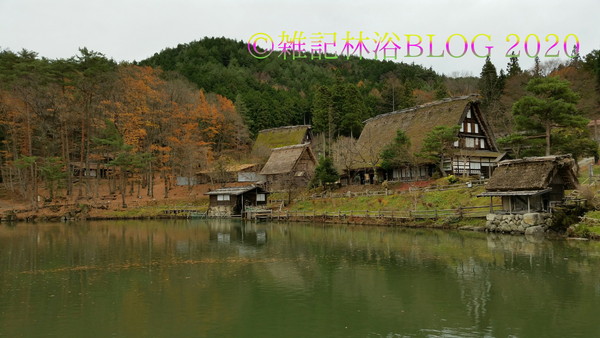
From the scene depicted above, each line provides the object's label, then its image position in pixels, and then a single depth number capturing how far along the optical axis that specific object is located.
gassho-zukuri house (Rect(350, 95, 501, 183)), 40.47
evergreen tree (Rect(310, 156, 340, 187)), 41.88
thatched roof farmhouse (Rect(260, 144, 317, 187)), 49.16
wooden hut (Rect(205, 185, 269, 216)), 43.72
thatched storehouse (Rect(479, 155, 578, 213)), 24.47
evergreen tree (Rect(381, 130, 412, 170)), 39.21
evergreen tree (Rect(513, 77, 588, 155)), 28.53
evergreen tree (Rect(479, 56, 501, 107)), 55.88
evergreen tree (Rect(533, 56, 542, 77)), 50.62
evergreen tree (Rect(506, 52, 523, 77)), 60.02
